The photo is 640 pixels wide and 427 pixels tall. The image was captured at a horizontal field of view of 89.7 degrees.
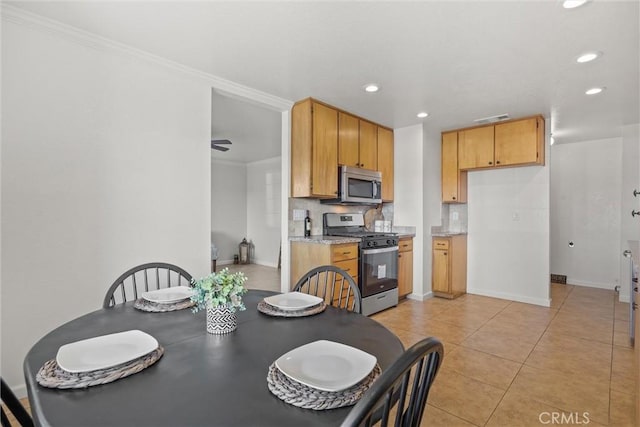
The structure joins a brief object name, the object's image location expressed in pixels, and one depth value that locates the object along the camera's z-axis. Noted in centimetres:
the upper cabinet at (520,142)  392
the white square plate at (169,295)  156
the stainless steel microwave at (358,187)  381
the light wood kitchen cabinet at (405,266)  418
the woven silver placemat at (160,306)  147
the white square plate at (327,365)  85
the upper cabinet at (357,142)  383
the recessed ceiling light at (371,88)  302
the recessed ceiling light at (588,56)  242
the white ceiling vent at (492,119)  392
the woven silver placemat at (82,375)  85
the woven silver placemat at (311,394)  78
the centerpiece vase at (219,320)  123
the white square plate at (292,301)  147
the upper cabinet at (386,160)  443
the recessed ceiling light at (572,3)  182
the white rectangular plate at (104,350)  92
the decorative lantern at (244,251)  766
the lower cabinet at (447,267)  439
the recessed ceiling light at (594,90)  308
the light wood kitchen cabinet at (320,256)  328
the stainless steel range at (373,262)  359
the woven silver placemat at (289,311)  142
